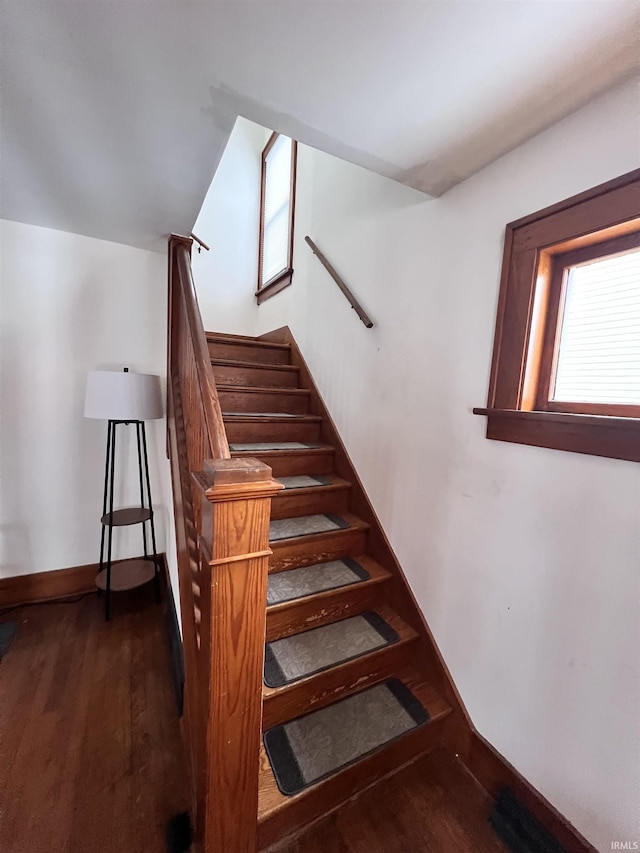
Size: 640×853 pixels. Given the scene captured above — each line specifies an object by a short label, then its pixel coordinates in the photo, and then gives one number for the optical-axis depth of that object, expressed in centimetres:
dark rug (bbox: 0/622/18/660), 177
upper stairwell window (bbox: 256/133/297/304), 286
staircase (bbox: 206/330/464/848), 112
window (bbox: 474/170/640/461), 90
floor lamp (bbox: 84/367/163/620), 186
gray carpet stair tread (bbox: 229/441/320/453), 187
